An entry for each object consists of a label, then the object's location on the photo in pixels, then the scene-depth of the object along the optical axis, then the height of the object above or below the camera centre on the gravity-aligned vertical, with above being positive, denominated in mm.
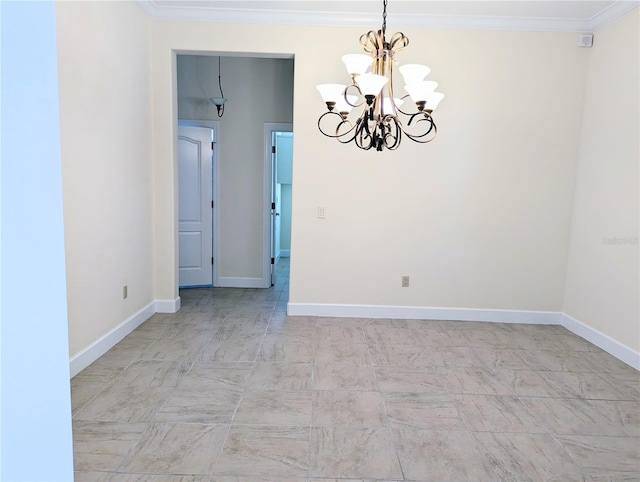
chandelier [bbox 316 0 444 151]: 2086 +597
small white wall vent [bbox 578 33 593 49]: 3693 +1504
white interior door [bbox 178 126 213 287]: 4984 -173
